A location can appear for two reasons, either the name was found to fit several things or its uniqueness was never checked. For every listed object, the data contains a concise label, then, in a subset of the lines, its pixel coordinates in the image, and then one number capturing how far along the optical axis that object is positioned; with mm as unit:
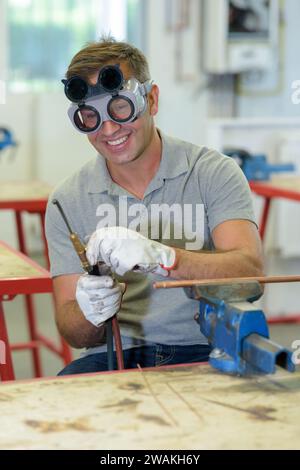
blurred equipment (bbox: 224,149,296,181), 5457
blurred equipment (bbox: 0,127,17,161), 5814
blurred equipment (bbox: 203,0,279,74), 6310
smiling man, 2740
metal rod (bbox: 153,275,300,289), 2122
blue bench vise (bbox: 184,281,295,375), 1912
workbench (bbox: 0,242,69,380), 2963
